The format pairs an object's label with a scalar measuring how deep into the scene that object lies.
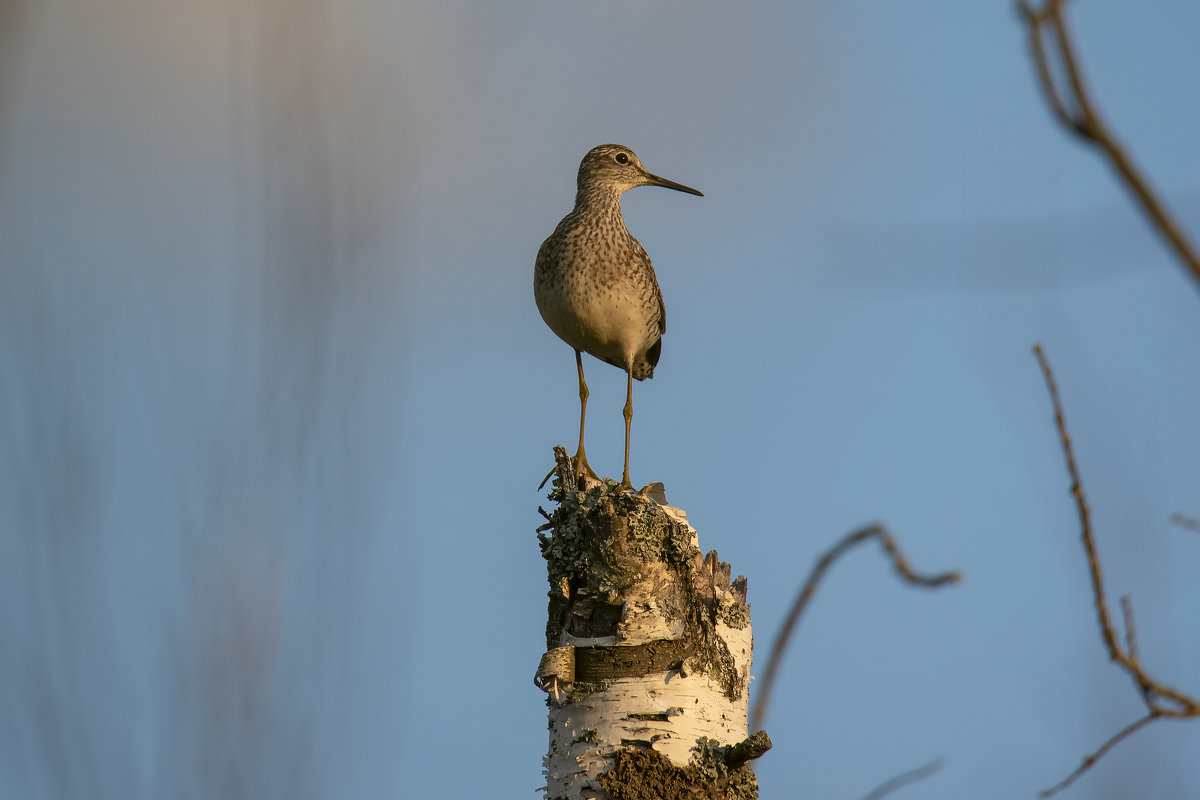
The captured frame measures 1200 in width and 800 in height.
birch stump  9.67
